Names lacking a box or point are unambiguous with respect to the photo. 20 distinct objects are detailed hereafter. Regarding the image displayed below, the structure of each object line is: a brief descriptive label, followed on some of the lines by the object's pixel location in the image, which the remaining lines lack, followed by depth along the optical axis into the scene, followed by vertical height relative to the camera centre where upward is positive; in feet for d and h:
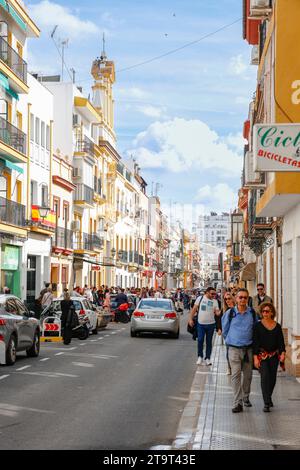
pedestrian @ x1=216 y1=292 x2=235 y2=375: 57.81 -0.63
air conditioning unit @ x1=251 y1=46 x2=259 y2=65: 112.04 +32.66
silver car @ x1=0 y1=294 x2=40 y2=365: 56.44 -2.76
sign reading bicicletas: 38.81 +7.02
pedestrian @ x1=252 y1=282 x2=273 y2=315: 63.45 -0.04
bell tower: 207.41 +52.62
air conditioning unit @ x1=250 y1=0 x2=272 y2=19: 67.00 +23.61
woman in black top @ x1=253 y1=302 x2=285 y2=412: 38.22 -2.64
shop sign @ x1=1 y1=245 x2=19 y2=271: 118.09 +5.03
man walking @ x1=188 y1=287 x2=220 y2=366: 59.31 -1.45
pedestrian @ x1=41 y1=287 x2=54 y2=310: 98.17 -0.82
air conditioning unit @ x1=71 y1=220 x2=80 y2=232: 166.09 +13.61
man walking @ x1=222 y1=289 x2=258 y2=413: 38.34 -2.32
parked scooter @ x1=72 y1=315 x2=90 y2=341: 86.89 -3.99
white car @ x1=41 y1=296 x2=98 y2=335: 89.15 -1.82
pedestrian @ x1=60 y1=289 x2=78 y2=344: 79.15 -2.49
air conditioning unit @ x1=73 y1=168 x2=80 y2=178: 171.07 +25.08
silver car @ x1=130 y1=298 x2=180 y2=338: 91.45 -3.02
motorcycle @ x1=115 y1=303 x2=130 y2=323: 129.70 -3.39
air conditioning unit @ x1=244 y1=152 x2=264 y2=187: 74.16 +11.03
